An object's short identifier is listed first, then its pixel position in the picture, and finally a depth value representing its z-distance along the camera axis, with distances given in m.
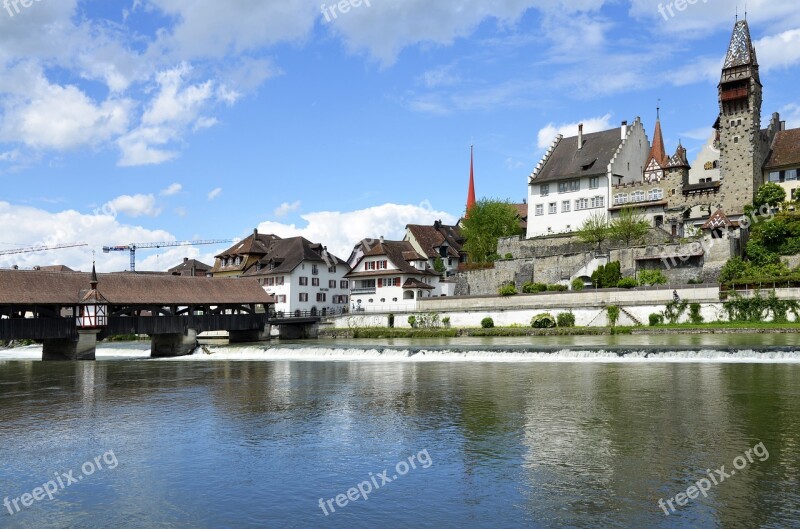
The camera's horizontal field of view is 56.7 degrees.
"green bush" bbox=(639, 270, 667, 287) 52.88
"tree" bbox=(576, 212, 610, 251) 60.12
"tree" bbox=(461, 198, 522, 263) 73.19
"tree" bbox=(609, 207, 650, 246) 58.81
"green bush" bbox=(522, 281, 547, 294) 56.55
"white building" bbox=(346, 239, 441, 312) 70.25
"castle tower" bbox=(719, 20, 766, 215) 58.00
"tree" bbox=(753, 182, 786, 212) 55.88
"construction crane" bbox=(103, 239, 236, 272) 170.31
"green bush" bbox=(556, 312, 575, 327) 52.47
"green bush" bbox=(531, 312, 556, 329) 53.23
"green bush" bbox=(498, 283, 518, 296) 57.28
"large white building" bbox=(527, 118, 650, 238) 67.12
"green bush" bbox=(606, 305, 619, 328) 50.59
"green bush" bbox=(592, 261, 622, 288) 54.91
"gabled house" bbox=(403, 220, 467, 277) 80.12
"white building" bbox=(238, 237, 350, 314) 71.94
